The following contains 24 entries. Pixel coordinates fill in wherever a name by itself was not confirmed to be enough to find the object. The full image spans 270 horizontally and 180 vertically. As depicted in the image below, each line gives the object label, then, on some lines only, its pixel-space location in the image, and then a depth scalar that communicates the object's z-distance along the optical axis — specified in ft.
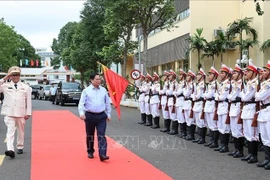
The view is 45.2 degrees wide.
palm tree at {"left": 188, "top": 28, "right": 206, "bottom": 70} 77.27
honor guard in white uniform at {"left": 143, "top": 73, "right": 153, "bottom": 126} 38.31
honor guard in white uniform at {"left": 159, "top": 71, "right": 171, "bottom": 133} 33.96
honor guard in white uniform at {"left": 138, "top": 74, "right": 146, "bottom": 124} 39.43
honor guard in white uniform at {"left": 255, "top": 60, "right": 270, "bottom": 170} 20.40
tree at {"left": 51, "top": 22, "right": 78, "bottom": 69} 195.51
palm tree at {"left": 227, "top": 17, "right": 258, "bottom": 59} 72.00
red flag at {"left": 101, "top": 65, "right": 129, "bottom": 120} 27.23
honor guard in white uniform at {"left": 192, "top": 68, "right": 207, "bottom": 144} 28.31
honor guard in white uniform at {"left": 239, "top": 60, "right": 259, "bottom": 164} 21.77
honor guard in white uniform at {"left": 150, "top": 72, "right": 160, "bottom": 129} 36.48
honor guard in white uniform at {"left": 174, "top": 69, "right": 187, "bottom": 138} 31.11
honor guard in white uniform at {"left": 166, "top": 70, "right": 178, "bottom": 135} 32.66
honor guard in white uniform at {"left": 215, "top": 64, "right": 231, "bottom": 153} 25.01
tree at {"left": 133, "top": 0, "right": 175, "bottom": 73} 63.36
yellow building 72.65
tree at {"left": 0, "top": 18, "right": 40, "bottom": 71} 125.95
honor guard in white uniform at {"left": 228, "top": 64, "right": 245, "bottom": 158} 23.40
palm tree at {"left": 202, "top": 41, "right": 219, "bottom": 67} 78.01
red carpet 18.61
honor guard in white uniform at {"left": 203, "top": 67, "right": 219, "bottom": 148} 26.59
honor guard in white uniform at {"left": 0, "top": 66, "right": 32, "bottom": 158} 22.82
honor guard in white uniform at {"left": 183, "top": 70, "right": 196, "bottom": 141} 29.84
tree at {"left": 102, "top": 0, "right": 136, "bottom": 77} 63.95
